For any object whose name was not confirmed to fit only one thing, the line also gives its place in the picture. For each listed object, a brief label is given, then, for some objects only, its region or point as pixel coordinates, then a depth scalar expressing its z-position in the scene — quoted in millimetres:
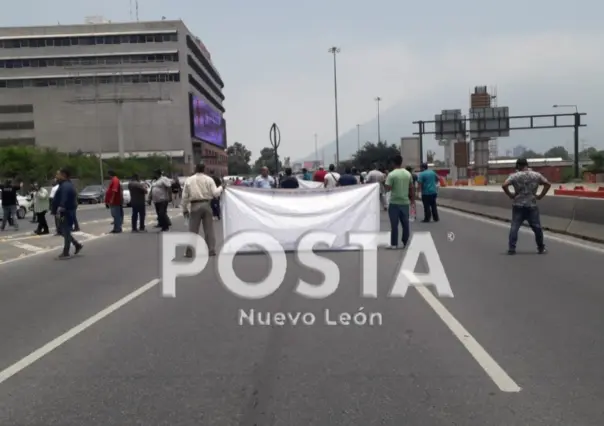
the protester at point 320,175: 25262
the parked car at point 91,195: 54000
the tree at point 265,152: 124212
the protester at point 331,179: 21609
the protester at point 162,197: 20797
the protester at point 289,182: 18259
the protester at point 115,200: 19944
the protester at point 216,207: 23133
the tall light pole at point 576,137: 64750
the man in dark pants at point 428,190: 21516
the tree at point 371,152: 104500
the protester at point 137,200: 20578
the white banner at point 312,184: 24850
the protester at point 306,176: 33866
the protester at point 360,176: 27391
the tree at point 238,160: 181500
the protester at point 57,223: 14906
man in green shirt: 13844
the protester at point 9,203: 23812
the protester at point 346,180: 20219
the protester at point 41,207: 21688
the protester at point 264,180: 18656
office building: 102688
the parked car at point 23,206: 33625
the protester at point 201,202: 13430
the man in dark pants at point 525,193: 12969
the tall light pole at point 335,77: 74562
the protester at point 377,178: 23017
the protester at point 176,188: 29419
